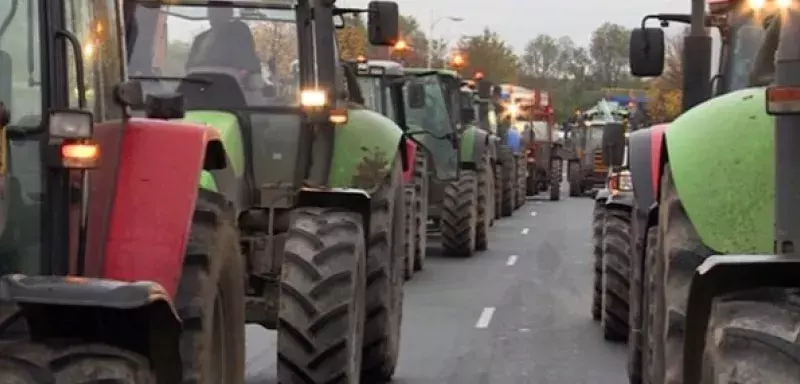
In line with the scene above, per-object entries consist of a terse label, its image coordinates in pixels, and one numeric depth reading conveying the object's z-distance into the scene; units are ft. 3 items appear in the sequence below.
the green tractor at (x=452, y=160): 71.87
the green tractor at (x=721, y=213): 14.48
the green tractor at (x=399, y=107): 63.21
